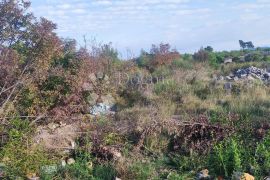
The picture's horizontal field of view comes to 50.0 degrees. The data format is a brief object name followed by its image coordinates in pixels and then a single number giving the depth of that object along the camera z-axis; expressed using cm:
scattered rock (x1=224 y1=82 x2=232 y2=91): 683
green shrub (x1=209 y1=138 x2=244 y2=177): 376
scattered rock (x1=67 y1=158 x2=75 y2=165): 421
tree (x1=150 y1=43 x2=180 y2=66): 1242
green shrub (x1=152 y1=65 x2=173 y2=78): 942
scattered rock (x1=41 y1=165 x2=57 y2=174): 392
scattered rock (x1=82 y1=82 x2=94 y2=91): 558
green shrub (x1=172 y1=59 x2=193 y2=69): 1160
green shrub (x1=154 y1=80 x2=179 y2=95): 688
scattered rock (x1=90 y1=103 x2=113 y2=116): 555
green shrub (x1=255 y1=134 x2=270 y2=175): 374
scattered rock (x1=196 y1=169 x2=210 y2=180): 379
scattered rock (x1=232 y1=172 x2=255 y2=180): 355
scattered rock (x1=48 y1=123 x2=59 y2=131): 475
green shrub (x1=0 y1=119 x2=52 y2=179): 393
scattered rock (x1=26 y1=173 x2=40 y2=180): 390
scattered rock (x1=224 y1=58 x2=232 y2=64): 1532
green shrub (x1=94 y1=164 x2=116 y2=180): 388
